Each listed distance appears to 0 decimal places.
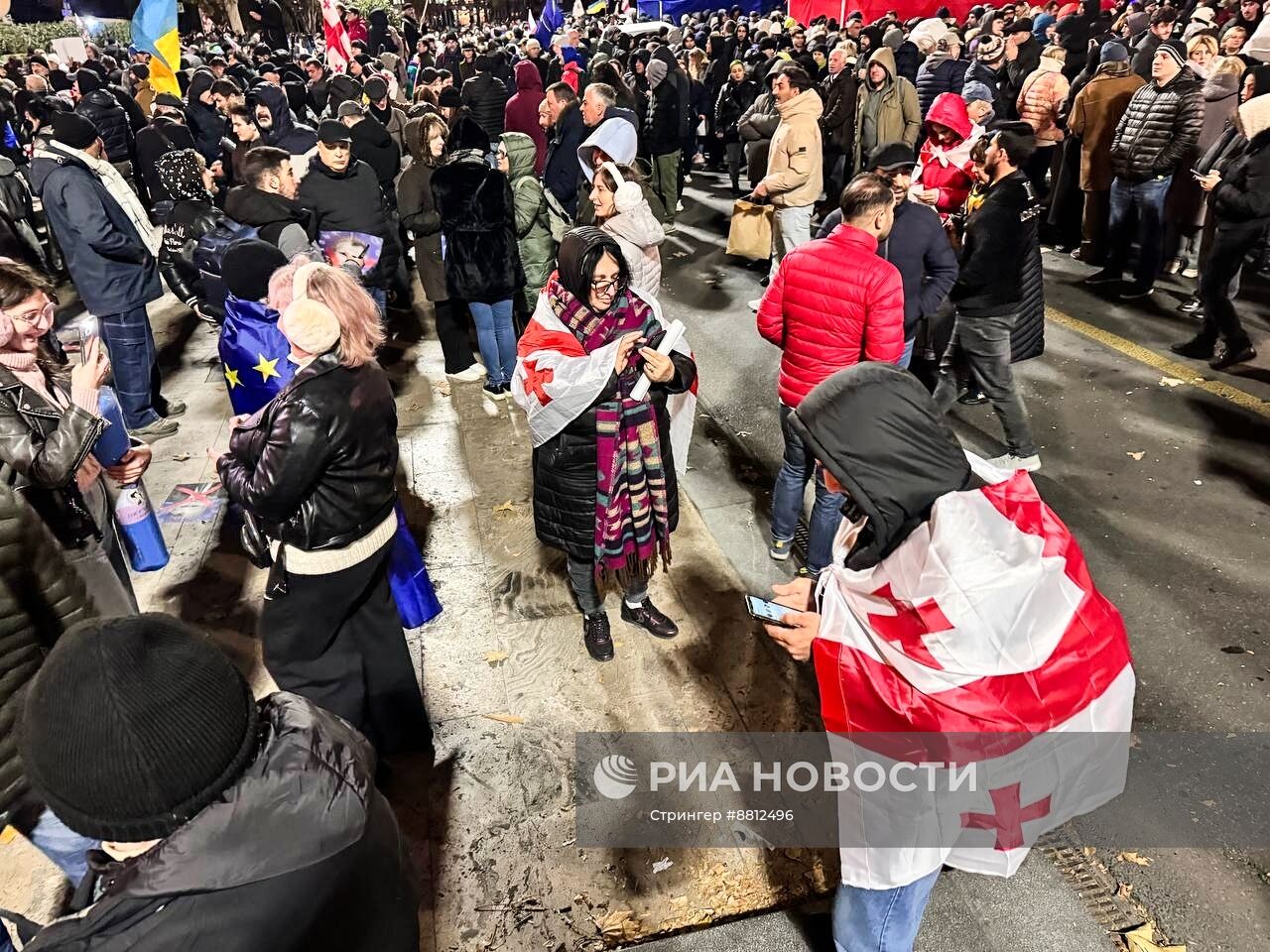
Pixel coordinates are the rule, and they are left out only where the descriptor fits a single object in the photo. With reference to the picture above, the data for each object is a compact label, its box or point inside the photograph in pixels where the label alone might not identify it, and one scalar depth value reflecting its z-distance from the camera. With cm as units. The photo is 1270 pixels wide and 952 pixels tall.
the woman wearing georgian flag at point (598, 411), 340
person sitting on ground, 127
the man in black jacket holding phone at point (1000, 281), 492
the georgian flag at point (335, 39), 1269
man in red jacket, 389
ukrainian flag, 941
